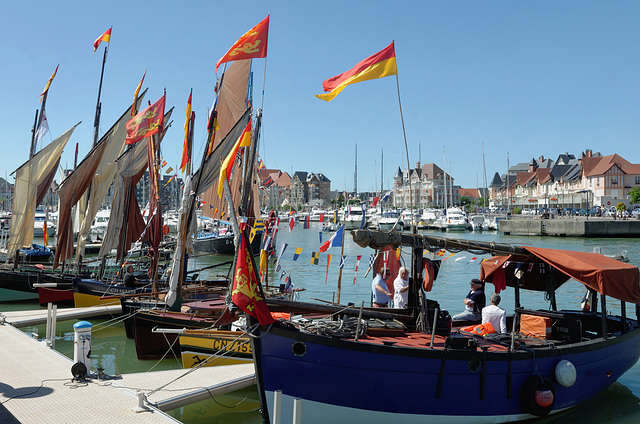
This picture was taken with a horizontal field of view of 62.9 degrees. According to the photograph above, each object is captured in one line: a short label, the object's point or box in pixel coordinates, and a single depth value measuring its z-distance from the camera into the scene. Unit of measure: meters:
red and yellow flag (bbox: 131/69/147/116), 24.78
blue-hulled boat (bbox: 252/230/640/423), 8.84
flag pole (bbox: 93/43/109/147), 27.55
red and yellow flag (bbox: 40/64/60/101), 29.17
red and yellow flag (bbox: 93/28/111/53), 28.76
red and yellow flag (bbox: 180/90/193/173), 16.15
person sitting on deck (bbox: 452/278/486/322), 13.30
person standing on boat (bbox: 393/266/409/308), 12.12
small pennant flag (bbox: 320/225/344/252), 18.20
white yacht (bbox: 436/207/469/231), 88.69
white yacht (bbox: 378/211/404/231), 87.06
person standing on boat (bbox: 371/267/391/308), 13.92
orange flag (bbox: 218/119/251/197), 9.04
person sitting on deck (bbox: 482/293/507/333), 11.85
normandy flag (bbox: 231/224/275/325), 8.40
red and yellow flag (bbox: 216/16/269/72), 13.25
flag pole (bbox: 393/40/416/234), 10.51
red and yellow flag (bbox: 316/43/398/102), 10.93
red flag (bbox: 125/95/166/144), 19.83
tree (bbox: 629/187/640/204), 95.62
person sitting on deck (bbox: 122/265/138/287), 21.25
